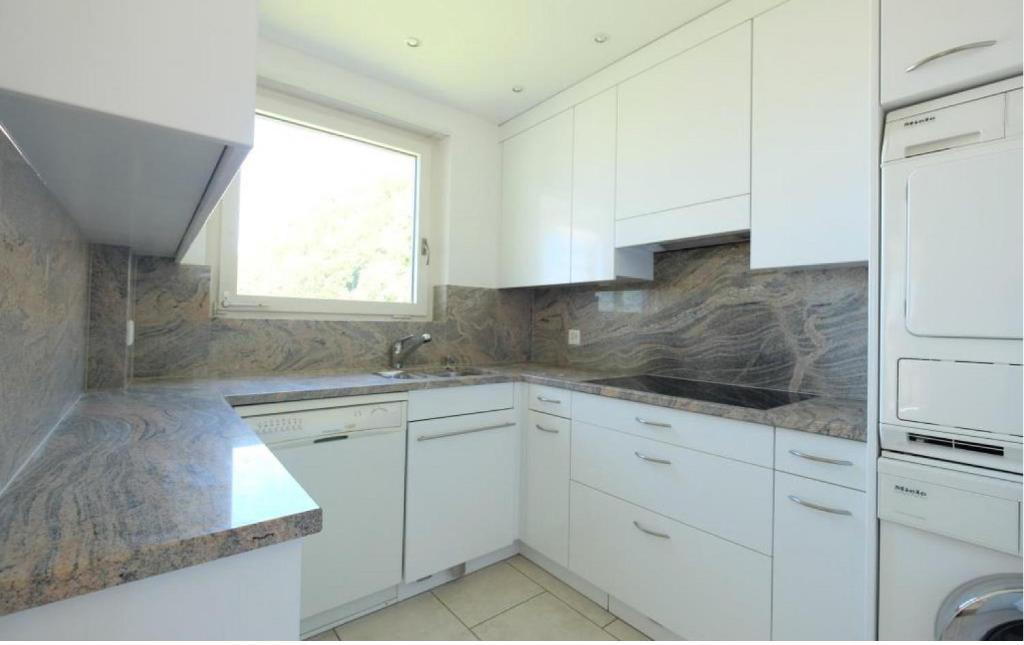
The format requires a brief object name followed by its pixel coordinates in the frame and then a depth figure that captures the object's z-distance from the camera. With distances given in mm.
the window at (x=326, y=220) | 2184
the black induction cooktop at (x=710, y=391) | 1620
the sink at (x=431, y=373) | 2178
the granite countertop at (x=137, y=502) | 484
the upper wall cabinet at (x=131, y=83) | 477
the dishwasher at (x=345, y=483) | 1659
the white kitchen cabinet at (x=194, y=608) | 479
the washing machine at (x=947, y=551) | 930
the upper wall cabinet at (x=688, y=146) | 1787
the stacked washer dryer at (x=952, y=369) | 930
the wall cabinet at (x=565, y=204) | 2275
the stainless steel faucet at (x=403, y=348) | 2461
